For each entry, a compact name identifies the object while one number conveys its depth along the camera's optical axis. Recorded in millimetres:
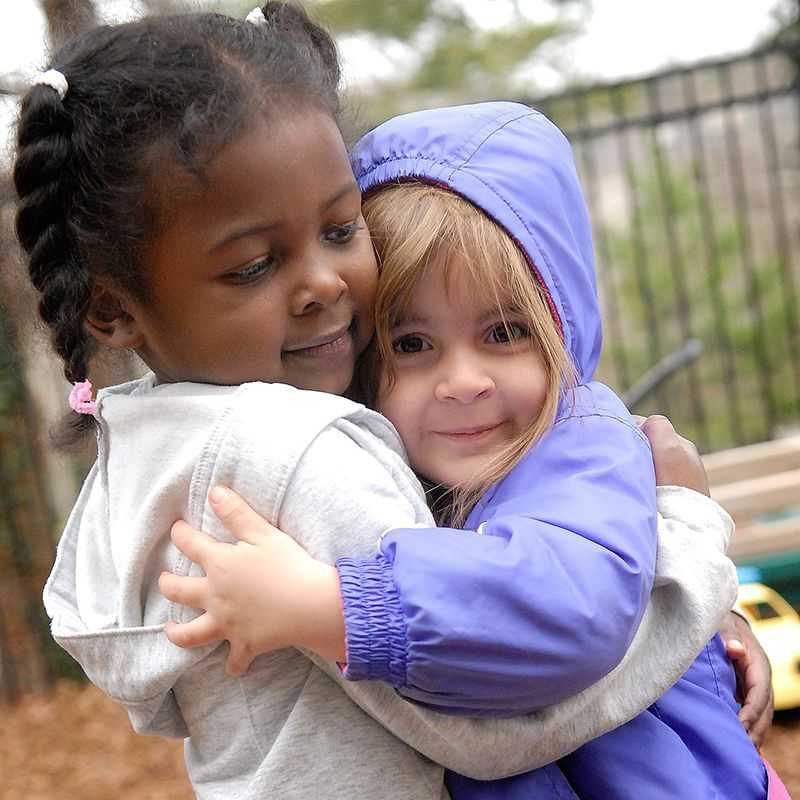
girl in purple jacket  1618
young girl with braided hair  1664
